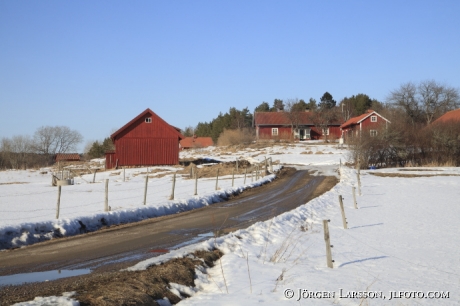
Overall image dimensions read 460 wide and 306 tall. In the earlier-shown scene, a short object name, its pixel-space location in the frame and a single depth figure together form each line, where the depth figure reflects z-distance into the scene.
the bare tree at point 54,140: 105.75
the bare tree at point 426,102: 77.75
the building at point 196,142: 115.59
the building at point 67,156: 99.44
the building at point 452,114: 61.58
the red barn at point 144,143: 51.44
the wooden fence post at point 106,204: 17.30
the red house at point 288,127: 85.00
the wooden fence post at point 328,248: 10.70
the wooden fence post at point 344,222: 17.02
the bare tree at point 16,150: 88.12
